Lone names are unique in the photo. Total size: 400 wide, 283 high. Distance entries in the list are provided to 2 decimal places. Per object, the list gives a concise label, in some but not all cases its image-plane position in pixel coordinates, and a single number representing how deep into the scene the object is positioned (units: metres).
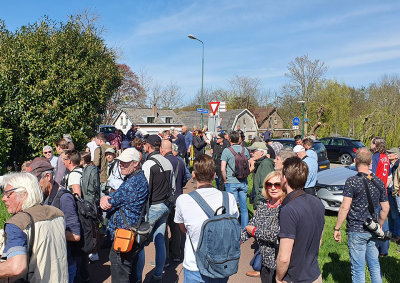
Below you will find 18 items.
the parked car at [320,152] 13.00
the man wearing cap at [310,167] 6.27
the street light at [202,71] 24.09
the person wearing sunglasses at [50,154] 6.36
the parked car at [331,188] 8.28
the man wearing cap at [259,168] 5.80
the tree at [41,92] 10.95
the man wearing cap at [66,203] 3.15
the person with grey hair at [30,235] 2.26
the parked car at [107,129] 28.83
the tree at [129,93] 48.45
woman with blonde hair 3.05
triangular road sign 12.69
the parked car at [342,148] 19.84
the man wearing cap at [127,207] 3.50
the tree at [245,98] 61.62
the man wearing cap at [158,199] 4.41
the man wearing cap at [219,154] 8.52
